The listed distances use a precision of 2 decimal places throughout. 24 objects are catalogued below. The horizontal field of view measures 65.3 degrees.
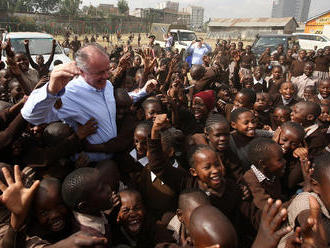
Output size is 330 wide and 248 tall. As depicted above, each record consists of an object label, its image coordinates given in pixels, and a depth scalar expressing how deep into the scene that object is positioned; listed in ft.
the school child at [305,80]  18.85
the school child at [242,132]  9.16
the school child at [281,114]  11.81
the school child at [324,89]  14.66
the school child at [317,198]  5.24
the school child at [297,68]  24.30
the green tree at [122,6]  171.04
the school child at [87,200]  5.15
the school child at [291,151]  8.39
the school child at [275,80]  18.22
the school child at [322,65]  23.06
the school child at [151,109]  10.22
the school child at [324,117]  11.64
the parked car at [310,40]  50.01
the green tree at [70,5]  148.36
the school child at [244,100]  12.21
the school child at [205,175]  6.53
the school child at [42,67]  15.70
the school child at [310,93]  14.90
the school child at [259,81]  18.91
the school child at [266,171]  7.15
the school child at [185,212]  5.86
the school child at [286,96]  14.70
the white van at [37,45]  24.04
